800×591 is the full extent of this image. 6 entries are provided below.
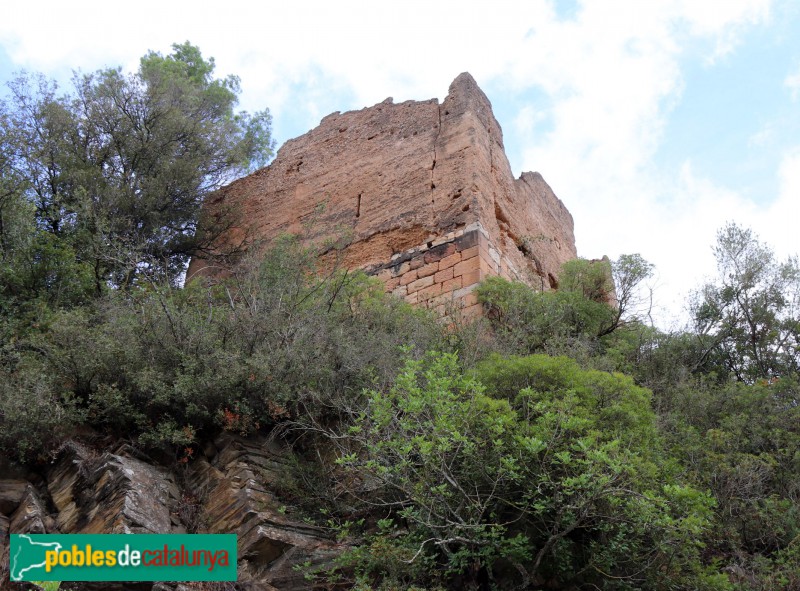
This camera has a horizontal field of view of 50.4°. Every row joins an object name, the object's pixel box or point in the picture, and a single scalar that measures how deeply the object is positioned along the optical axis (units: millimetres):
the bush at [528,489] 5512
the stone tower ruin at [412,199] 11578
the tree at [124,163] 11547
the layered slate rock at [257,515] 5918
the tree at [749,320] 10500
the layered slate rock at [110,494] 5961
